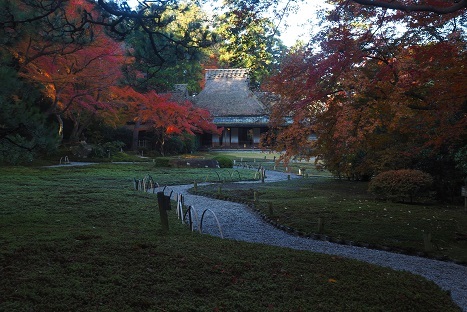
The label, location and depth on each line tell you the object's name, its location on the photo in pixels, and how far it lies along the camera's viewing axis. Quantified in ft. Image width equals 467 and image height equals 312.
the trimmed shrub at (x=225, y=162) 84.07
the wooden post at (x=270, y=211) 30.66
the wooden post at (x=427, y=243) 20.50
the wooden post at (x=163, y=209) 19.84
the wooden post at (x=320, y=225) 24.66
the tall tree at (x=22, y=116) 22.03
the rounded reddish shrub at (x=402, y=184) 35.42
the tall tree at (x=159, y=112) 89.09
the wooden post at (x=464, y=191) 30.48
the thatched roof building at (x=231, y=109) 123.44
